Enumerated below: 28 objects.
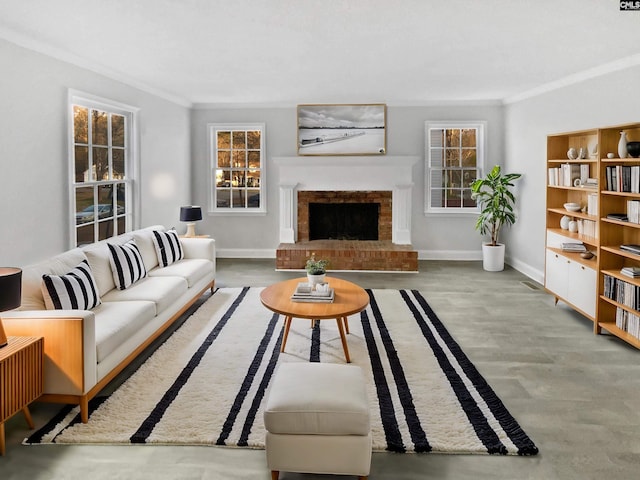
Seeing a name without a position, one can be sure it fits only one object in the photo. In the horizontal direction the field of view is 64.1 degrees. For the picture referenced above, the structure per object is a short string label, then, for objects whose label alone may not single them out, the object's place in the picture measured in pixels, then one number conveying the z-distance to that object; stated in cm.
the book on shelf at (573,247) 541
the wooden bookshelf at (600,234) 439
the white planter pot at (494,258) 769
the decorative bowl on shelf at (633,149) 434
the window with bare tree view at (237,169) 860
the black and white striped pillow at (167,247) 575
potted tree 766
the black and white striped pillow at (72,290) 356
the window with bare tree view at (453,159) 841
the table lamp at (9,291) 282
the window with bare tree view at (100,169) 506
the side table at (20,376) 269
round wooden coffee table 403
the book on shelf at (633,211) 430
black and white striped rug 289
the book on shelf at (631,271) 434
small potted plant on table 468
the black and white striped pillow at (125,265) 466
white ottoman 243
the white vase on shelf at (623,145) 449
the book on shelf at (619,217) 449
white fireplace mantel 822
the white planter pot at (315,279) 467
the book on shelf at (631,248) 431
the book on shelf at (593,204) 514
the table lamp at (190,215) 720
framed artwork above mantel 830
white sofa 304
